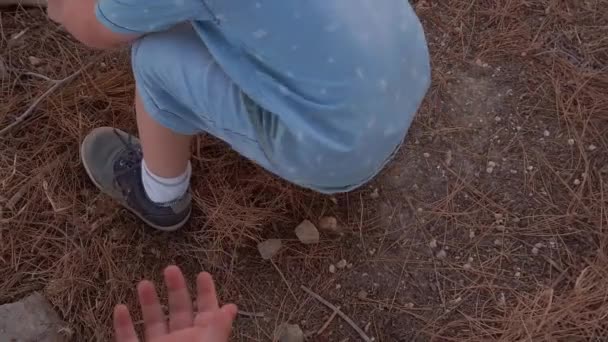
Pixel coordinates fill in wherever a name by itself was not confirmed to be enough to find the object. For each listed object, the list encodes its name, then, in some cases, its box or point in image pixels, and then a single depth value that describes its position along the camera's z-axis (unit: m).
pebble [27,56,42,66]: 1.71
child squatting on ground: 0.95
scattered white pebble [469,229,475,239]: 1.56
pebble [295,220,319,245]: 1.53
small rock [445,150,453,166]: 1.63
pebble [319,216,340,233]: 1.55
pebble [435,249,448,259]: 1.55
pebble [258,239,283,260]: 1.53
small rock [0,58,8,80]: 1.67
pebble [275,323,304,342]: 1.47
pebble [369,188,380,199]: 1.60
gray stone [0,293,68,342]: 1.43
